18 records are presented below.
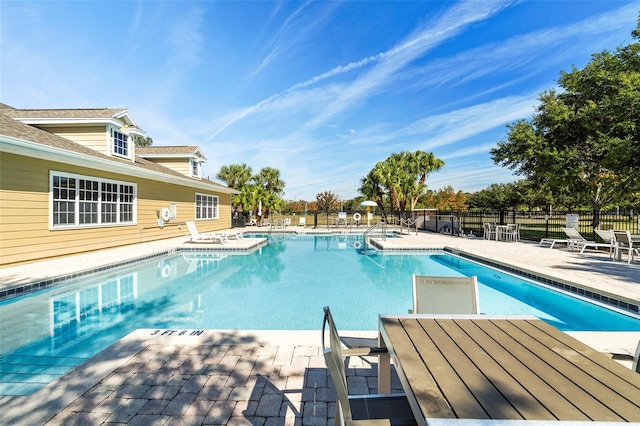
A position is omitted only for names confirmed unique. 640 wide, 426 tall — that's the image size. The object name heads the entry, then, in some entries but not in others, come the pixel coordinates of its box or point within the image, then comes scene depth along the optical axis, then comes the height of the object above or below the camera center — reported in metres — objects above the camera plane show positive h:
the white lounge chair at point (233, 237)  14.09 -1.13
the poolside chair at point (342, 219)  21.11 -0.38
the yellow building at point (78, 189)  6.98 +0.85
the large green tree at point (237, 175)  24.38 +3.39
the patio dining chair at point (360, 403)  1.09 -1.01
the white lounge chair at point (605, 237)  8.49 -0.72
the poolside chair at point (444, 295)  2.56 -0.73
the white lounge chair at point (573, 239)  9.84 -0.89
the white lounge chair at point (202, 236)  11.78 -0.91
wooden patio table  1.02 -0.71
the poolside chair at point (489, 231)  13.48 -0.83
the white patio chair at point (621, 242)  7.63 -0.80
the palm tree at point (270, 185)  23.69 +2.50
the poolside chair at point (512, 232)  12.68 -0.84
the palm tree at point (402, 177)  23.73 +3.11
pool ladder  11.96 -1.41
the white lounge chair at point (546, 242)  10.96 -1.13
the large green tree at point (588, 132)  9.95 +3.38
